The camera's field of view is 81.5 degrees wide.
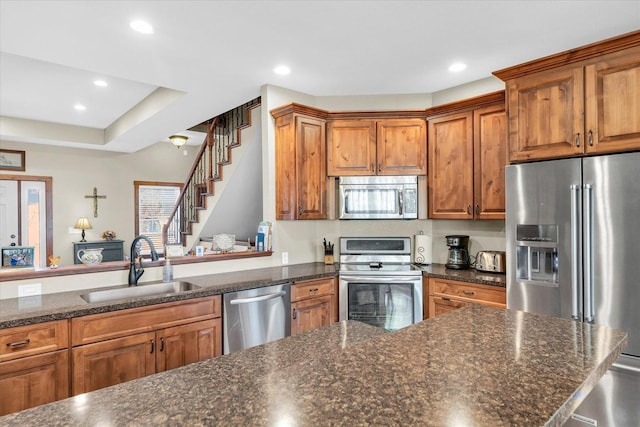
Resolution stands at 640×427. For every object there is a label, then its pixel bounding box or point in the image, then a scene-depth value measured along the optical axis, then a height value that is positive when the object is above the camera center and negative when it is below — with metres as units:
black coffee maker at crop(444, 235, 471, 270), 3.42 -0.38
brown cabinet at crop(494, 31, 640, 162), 2.25 +0.73
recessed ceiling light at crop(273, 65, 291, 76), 3.13 +1.24
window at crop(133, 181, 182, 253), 7.55 +0.19
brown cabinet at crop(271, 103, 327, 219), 3.46 +0.50
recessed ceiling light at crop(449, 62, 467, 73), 3.10 +1.24
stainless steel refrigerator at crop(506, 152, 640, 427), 2.17 -0.26
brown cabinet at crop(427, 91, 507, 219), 3.14 +0.48
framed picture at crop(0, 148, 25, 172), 6.11 +0.94
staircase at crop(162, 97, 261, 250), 4.88 +0.62
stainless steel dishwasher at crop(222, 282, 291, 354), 2.69 -0.77
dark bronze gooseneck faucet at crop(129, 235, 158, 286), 2.75 -0.40
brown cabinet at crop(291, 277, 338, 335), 3.04 -0.77
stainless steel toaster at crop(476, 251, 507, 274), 3.13 -0.42
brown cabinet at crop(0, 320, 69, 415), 1.89 -0.79
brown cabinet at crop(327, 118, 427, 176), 3.61 +0.65
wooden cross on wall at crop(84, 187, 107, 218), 6.98 +0.29
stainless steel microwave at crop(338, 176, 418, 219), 3.64 +0.16
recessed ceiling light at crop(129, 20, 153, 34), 2.44 +1.26
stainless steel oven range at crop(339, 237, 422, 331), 3.25 -0.73
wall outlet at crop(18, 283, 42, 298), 2.39 -0.48
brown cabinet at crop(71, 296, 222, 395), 2.12 -0.79
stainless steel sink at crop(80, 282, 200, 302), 2.57 -0.56
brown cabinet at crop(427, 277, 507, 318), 2.86 -0.67
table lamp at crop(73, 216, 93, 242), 6.66 -0.15
